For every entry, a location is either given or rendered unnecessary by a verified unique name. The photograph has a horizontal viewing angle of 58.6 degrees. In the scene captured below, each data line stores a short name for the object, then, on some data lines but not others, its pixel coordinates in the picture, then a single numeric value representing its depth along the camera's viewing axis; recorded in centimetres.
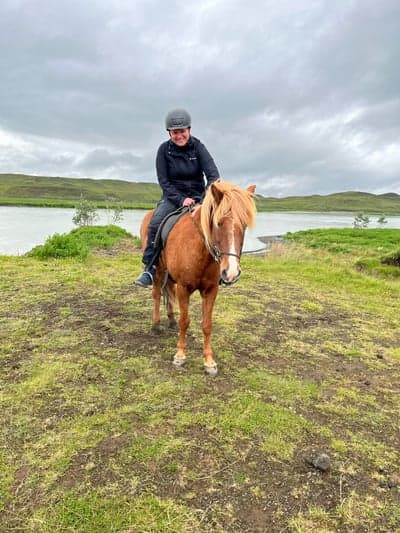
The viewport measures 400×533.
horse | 362
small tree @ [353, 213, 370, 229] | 5197
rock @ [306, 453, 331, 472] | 290
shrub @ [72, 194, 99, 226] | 3472
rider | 493
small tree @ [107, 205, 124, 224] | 4262
